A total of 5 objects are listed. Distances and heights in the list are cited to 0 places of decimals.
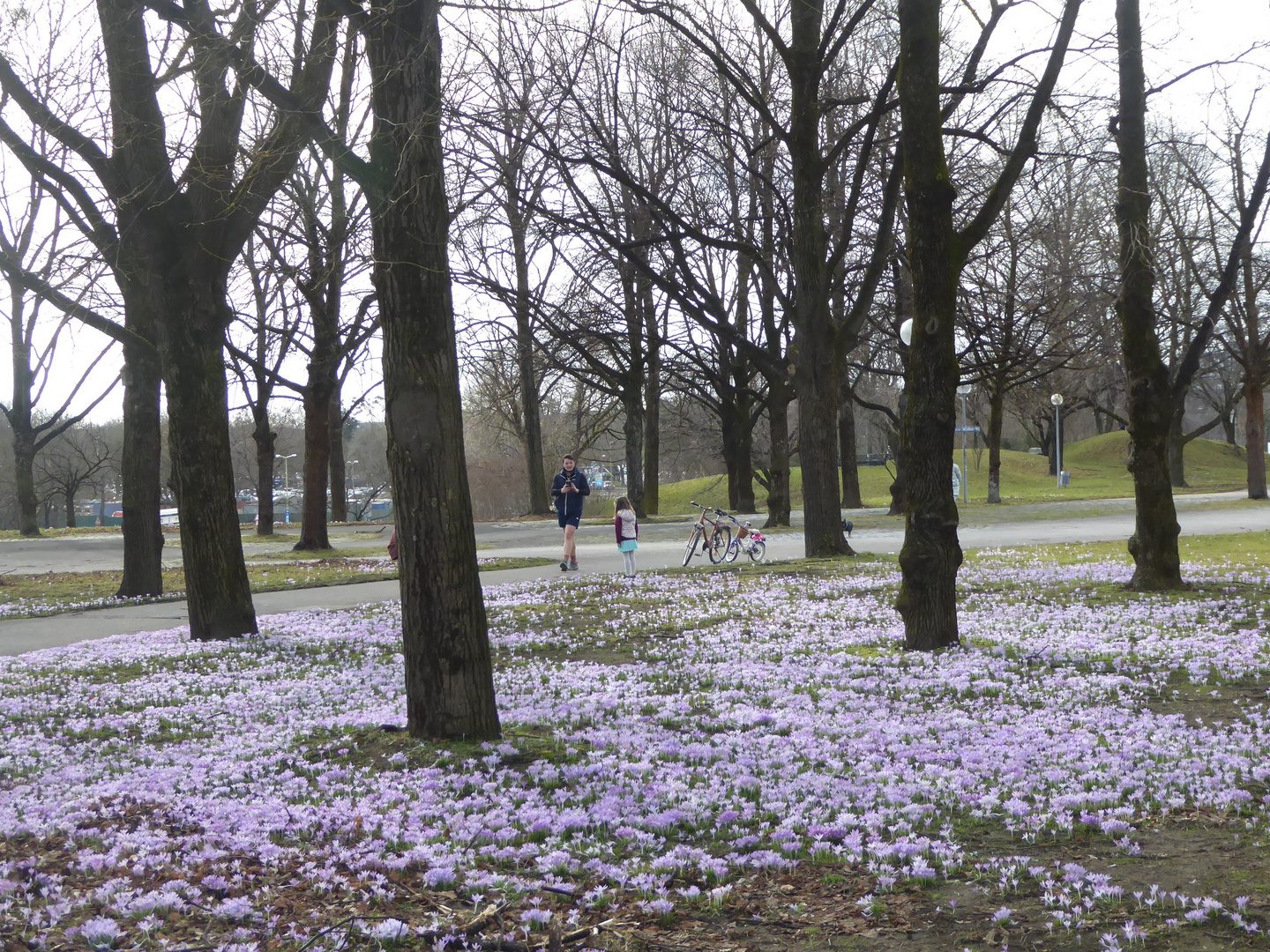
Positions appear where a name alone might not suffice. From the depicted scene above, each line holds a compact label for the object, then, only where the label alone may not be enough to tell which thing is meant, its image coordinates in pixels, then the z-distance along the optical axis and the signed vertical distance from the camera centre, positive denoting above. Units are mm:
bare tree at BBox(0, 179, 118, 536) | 36531 +3743
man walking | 17172 -200
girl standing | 16172 -819
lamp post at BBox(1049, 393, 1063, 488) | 46781 +416
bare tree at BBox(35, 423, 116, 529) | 53375 +2957
